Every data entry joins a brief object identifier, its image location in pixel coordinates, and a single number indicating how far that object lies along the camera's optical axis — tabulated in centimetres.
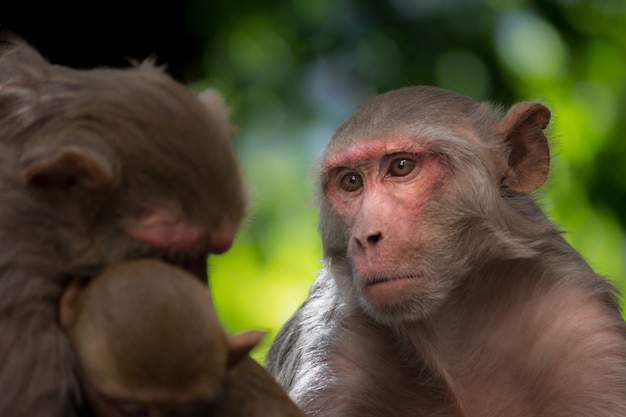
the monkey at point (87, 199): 716
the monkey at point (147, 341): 691
